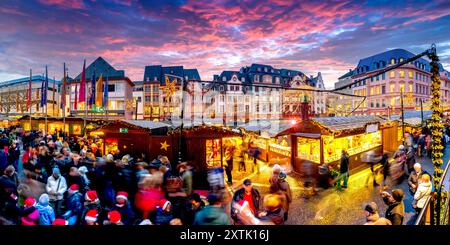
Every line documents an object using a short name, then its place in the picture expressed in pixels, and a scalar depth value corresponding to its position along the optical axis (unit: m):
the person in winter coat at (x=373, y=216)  3.08
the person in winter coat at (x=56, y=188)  3.92
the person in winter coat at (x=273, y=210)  3.14
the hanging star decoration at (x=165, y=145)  8.61
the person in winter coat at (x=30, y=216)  2.85
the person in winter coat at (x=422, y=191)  4.36
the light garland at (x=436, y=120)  3.33
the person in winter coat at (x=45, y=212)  3.01
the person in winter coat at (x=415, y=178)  5.05
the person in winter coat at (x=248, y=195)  3.81
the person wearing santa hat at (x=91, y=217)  2.87
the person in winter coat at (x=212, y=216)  2.43
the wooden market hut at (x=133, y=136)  8.66
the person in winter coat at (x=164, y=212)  3.08
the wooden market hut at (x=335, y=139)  7.91
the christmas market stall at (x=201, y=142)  8.30
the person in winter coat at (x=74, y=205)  3.19
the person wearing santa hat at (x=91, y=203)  3.23
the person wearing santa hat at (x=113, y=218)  2.80
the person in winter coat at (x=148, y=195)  3.50
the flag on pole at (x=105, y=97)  12.85
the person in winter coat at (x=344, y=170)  7.14
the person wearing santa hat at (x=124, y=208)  3.15
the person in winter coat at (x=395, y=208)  3.62
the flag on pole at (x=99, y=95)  11.79
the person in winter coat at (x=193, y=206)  3.15
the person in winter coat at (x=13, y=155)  7.25
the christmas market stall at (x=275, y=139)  8.95
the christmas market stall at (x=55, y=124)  16.45
